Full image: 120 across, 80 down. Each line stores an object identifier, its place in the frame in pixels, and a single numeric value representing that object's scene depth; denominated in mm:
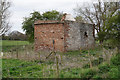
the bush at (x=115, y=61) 8341
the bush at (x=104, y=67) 7263
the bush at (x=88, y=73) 6380
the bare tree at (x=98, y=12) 25281
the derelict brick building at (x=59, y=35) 15516
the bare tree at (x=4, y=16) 27141
